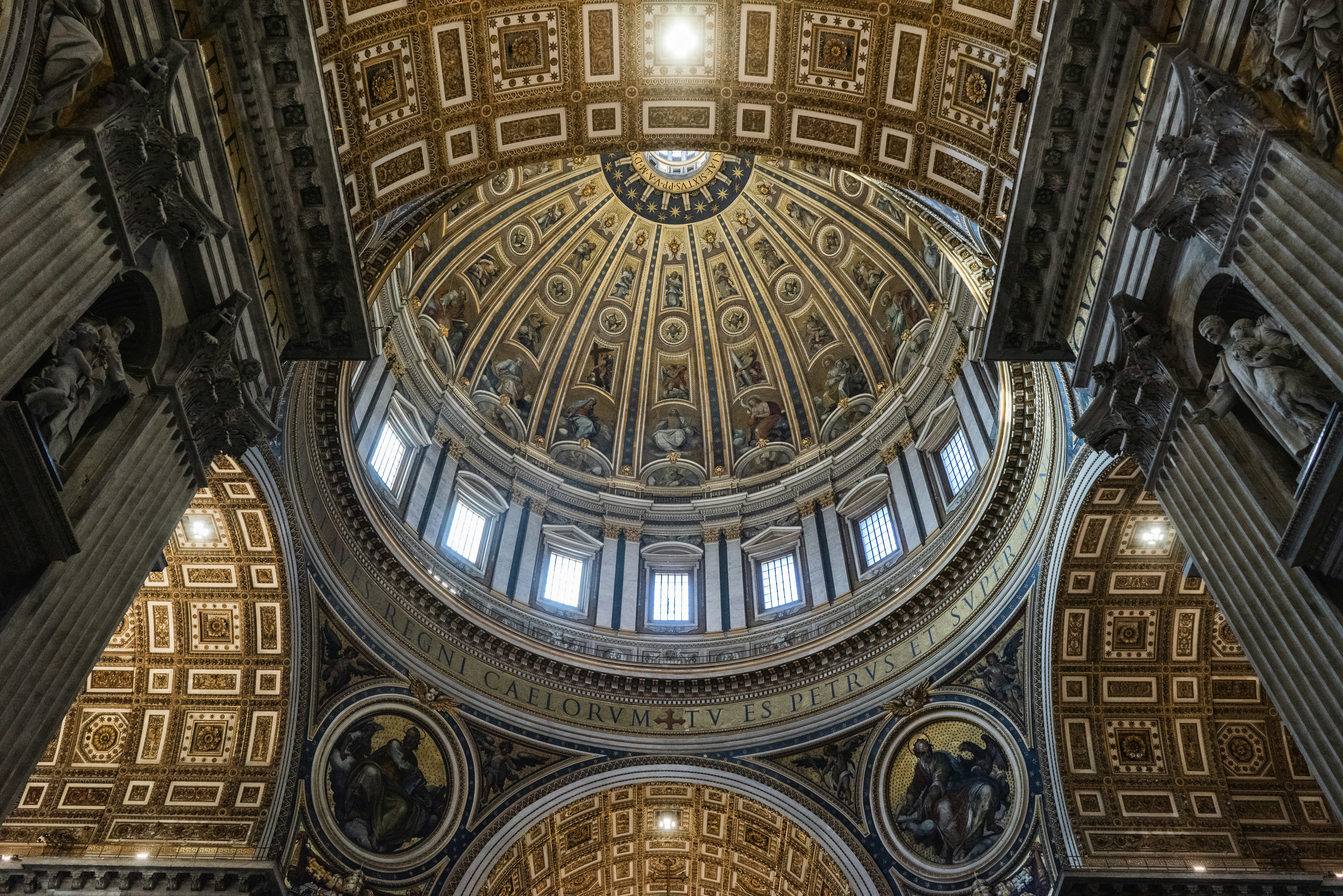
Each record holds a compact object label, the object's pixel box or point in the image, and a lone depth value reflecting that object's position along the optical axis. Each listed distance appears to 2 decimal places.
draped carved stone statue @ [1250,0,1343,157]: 8.55
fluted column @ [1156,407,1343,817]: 8.96
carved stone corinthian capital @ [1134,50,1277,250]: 9.59
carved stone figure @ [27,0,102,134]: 8.48
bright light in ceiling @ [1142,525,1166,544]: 18.03
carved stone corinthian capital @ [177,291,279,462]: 11.00
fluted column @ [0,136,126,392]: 8.06
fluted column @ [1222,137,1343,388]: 8.55
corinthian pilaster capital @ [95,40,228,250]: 9.43
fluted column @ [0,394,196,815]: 8.53
